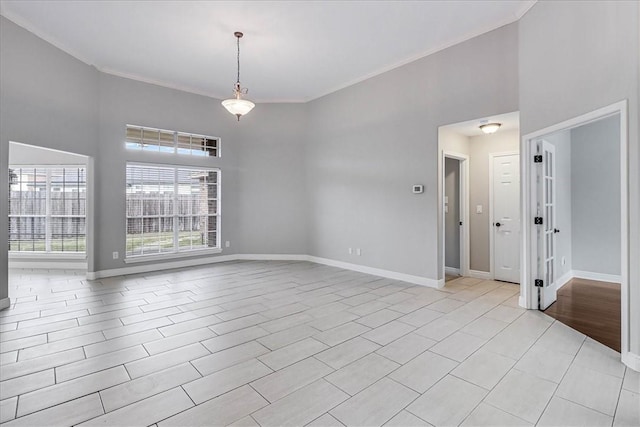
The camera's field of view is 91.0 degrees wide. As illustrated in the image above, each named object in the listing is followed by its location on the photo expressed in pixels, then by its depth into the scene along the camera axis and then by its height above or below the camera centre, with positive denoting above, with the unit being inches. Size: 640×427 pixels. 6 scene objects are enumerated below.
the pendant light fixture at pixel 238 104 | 176.1 +63.6
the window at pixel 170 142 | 240.4 +61.8
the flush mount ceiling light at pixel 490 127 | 189.4 +53.5
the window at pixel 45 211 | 263.0 +5.3
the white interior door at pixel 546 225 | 154.5 -5.0
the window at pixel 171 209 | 243.8 +6.5
